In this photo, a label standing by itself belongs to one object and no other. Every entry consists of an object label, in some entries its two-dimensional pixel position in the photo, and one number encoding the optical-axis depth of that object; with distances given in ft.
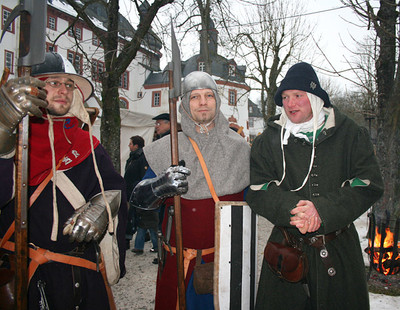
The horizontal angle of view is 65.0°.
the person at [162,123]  16.37
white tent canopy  30.07
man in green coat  5.85
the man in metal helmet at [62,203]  5.80
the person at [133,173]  16.83
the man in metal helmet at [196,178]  6.88
